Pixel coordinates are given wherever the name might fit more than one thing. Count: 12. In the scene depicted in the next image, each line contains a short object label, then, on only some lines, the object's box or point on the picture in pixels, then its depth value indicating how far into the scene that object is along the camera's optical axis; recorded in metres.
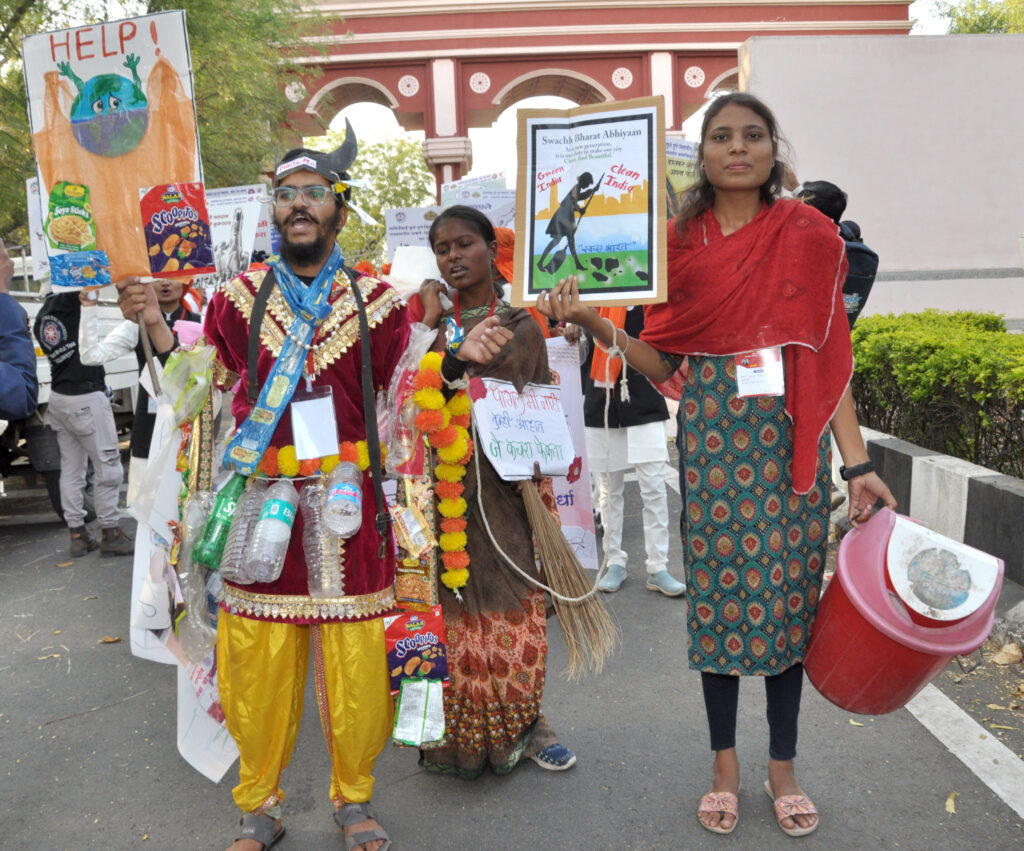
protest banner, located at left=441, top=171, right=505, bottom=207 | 5.43
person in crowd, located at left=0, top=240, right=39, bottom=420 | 3.30
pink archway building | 22.02
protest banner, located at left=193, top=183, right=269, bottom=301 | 6.60
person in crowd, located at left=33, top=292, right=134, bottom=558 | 5.98
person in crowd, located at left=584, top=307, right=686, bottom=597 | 4.98
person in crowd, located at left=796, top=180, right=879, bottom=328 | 4.64
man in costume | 2.62
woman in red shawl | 2.59
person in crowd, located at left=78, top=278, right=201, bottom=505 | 4.88
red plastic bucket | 2.30
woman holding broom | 3.04
